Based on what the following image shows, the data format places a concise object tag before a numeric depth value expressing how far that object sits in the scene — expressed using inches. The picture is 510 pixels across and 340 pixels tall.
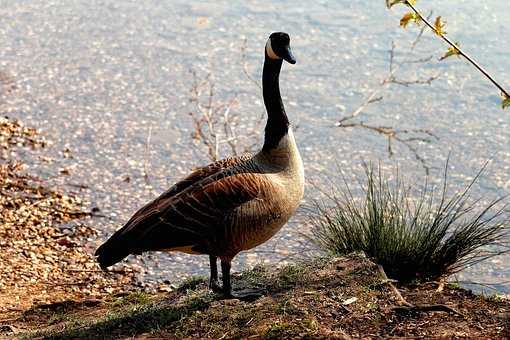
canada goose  400.2
